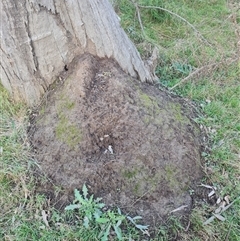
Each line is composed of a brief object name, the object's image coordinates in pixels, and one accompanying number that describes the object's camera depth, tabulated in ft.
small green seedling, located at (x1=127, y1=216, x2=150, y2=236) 5.95
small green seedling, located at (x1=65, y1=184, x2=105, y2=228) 5.94
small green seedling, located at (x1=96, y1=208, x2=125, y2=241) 5.79
